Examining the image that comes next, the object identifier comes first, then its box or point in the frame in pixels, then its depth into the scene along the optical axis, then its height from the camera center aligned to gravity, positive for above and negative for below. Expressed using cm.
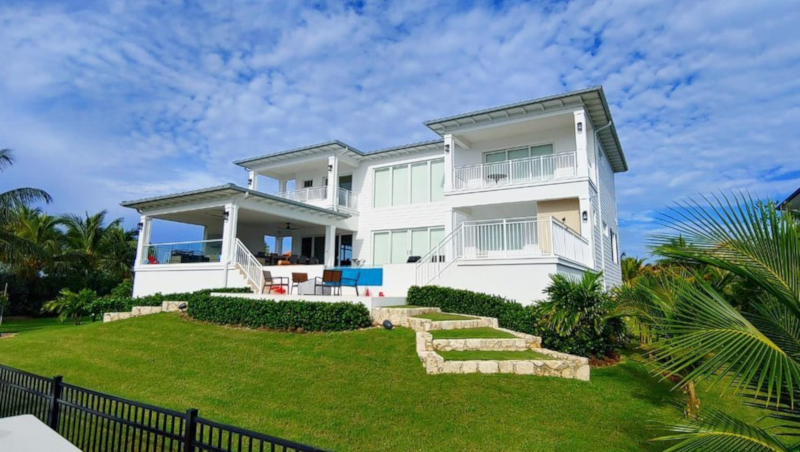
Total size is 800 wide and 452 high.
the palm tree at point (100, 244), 3064 +268
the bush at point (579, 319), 927 -63
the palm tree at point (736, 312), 256 -12
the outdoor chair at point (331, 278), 1374 +23
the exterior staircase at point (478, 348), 773 -123
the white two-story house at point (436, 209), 1359 +330
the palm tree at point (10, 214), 2028 +309
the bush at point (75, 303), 1855 -97
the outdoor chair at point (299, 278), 1517 +24
